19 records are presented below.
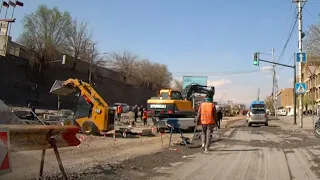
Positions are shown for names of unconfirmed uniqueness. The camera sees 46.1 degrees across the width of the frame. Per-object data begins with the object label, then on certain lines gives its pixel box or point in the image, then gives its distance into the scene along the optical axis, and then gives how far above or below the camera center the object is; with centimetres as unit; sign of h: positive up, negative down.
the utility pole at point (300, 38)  3141 +723
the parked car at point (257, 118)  3744 +42
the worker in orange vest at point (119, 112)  3934 +36
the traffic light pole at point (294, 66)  3731 +568
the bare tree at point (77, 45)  6160 +1167
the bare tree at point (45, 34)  5359 +1162
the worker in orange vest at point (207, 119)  1322 +2
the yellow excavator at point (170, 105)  2617 +87
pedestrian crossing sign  2789 +267
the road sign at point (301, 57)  2941 +523
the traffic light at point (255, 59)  3659 +610
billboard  6969 +735
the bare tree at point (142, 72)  9500 +1138
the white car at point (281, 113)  10605 +288
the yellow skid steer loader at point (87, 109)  2088 +28
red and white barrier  530 -59
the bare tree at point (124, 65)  9091 +1261
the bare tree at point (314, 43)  3442 +768
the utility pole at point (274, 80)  7331 +845
